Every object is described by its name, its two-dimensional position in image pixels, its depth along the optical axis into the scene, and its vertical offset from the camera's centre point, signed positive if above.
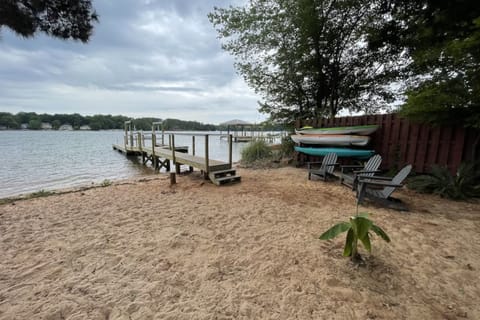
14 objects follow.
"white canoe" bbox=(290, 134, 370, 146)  5.92 -0.09
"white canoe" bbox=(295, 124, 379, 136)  5.76 +0.21
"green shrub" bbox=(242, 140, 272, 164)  9.19 -0.79
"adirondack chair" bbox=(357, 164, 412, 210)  3.45 -0.93
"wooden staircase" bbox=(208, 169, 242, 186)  5.57 -1.22
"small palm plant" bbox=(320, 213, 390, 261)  1.79 -0.85
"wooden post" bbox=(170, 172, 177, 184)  5.71 -1.26
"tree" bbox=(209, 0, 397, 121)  7.78 +3.42
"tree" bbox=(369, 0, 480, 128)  3.62 +1.52
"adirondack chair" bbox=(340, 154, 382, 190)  4.22 -0.80
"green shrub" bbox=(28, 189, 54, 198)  4.78 -1.56
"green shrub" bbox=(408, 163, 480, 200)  3.96 -0.89
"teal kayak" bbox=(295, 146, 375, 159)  5.86 -0.48
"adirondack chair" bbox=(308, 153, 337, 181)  5.49 -0.86
